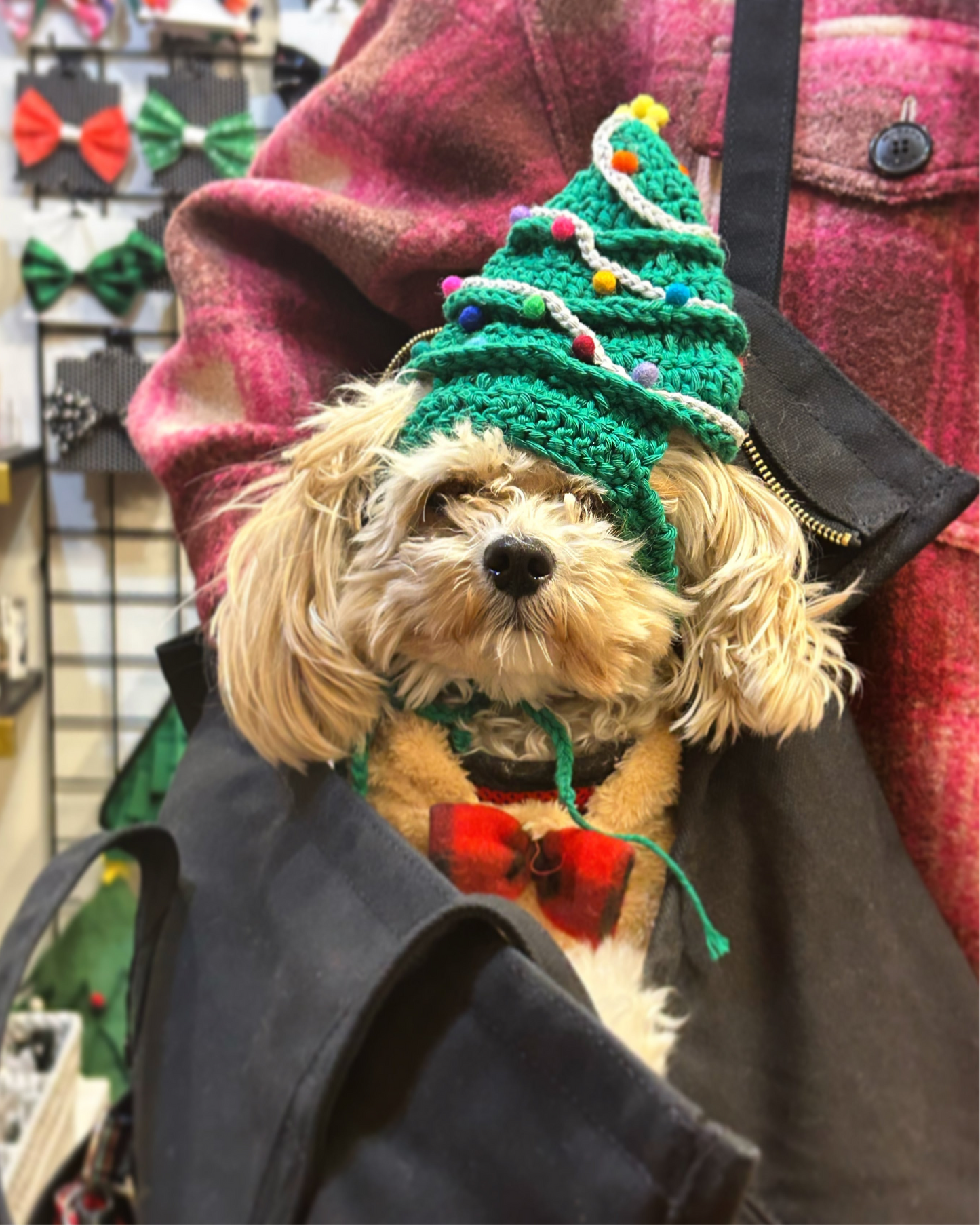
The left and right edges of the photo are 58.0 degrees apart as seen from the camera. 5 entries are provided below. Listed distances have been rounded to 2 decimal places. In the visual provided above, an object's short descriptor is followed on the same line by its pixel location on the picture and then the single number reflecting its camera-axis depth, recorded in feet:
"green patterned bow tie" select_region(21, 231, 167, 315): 4.59
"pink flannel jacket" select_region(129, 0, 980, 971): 2.21
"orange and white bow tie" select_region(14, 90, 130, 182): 4.48
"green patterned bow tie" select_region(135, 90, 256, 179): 4.53
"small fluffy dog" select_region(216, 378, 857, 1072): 1.87
